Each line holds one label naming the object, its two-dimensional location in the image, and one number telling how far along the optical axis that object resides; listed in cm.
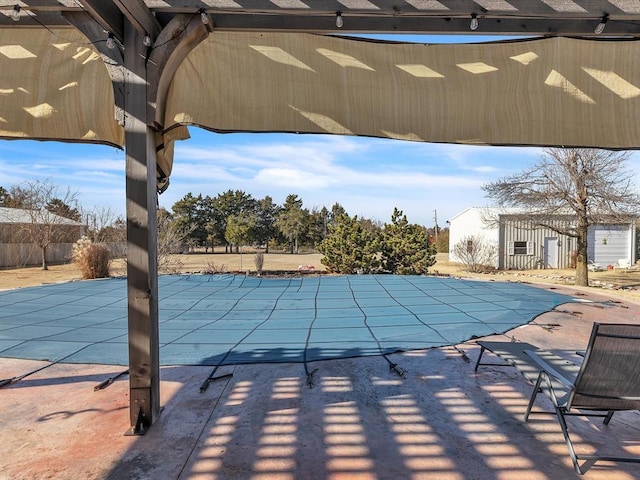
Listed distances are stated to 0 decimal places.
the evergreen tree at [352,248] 1406
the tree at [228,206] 3570
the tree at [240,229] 3297
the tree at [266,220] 3684
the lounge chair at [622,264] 1881
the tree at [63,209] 2220
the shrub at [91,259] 1125
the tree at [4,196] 2939
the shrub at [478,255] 1772
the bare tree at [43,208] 1839
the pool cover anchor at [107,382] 295
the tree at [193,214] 3416
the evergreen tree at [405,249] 1398
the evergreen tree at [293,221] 3584
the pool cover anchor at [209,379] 292
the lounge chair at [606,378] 186
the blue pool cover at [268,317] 403
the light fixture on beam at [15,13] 201
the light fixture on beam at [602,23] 209
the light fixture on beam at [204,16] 205
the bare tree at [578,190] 1155
